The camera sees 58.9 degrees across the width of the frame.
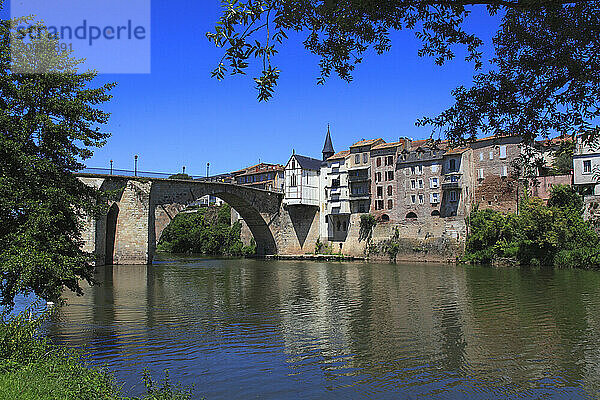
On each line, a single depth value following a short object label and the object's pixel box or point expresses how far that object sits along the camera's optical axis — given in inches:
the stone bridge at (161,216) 1931.6
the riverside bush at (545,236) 1708.9
